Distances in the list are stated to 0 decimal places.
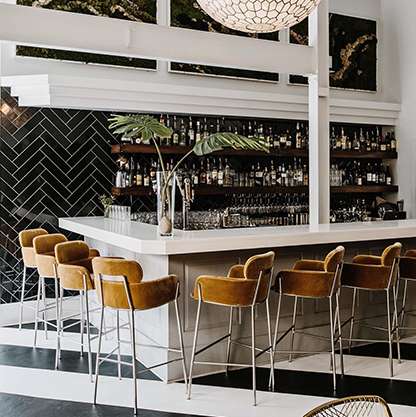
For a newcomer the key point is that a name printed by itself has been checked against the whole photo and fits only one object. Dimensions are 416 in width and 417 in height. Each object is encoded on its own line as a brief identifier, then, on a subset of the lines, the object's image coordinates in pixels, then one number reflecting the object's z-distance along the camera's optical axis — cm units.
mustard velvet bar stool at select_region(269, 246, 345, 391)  418
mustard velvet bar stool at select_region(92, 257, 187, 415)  371
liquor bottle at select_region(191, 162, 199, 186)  682
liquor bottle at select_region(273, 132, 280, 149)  737
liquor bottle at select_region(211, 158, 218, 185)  693
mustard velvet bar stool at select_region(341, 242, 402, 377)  449
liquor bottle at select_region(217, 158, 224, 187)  694
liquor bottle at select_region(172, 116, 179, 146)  671
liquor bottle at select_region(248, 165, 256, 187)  722
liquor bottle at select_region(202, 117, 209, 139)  697
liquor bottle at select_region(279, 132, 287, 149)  743
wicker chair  184
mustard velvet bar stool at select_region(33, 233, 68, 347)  466
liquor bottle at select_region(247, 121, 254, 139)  737
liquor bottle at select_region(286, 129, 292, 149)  749
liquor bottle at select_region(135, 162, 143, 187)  655
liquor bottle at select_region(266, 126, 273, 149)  734
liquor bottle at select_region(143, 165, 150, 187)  657
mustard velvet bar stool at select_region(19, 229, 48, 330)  515
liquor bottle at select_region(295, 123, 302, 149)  755
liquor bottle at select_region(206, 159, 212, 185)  691
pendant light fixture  289
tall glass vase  432
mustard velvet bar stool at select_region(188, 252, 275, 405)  383
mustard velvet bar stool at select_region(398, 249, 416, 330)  491
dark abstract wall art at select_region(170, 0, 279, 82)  698
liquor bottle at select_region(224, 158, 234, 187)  701
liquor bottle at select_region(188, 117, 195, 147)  687
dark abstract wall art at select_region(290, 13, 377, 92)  821
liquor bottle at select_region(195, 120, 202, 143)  693
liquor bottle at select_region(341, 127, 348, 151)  796
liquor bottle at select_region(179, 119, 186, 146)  677
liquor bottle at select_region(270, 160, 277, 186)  740
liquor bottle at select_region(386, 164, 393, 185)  834
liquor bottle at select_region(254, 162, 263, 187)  729
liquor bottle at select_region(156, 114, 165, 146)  660
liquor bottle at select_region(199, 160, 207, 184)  690
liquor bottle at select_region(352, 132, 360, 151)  811
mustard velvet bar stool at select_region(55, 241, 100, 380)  418
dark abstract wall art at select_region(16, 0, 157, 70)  617
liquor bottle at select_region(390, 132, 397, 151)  830
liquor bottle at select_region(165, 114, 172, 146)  663
